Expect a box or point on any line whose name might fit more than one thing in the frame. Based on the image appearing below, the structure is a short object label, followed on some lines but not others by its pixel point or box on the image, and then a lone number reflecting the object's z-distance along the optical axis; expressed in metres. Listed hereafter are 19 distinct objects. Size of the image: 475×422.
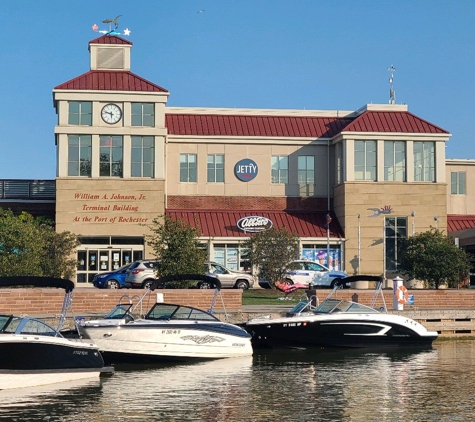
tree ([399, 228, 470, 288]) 45.62
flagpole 54.85
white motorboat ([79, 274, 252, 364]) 24.86
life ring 34.16
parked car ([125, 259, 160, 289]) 43.41
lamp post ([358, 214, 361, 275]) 55.44
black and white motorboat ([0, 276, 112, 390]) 20.42
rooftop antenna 65.12
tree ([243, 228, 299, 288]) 45.78
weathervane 58.19
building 54.16
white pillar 34.12
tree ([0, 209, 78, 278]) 37.09
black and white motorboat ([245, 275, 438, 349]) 28.88
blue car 44.53
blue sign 57.72
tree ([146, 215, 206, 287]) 37.44
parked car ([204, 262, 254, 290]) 45.69
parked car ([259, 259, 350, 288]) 46.44
